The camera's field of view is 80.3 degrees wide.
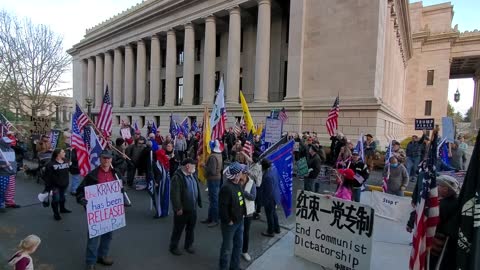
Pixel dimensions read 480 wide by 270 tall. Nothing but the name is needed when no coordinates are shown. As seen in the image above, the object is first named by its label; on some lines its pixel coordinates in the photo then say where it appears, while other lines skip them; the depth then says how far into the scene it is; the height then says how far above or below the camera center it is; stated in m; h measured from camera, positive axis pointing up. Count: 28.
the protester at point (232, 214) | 4.25 -1.41
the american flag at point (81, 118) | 7.51 -0.06
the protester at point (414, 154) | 11.68 -1.15
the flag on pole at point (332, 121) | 13.09 +0.11
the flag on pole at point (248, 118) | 9.77 +0.10
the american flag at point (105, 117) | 8.00 -0.02
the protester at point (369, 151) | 12.02 -1.13
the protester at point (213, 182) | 6.65 -1.46
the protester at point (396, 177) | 7.35 -1.36
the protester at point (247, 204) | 4.59 -1.35
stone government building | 19.12 +6.24
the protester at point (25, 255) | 3.13 -1.58
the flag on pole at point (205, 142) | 8.22 -0.65
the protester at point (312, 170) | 8.20 -1.35
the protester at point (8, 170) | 7.16 -1.46
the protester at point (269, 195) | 5.88 -1.52
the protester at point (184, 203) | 4.98 -1.48
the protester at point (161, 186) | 7.05 -1.68
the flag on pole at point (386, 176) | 8.14 -1.48
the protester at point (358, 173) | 6.82 -1.21
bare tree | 30.00 +5.29
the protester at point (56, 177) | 6.60 -1.44
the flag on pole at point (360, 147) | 9.37 -0.80
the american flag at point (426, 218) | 3.12 -1.02
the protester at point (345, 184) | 6.05 -1.30
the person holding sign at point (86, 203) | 4.43 -1.37
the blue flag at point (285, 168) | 6.57 -1.06
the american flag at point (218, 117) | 8.43 +0.09
